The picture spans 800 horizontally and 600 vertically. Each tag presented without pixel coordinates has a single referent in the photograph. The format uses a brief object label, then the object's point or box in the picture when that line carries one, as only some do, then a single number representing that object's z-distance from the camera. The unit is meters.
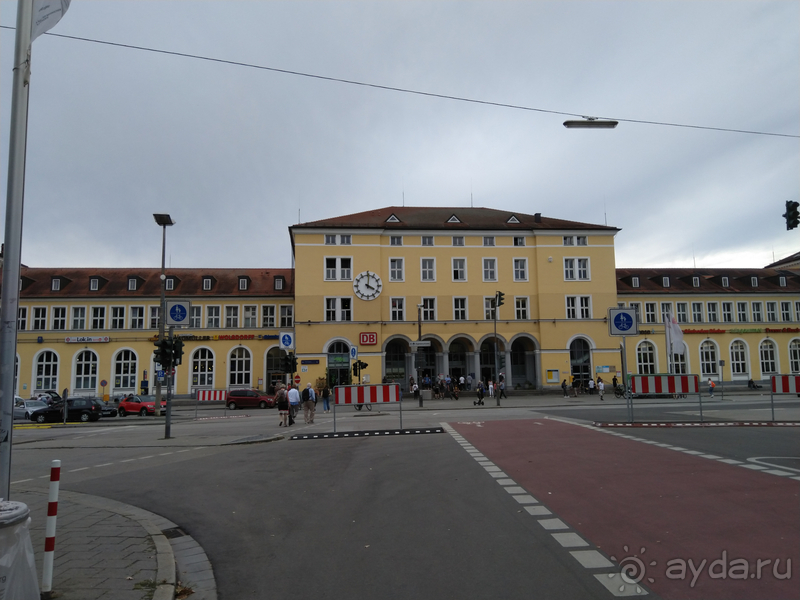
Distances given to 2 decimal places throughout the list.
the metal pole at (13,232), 4.61
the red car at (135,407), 37.16
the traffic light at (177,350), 19.42
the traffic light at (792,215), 12.21
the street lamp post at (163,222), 29.95
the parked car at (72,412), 31.90
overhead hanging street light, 12.16
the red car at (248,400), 42.56
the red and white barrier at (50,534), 4.63
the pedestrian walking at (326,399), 34.84
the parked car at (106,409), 33.79
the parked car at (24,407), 33.91
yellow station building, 48.56
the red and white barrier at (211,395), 41.44
